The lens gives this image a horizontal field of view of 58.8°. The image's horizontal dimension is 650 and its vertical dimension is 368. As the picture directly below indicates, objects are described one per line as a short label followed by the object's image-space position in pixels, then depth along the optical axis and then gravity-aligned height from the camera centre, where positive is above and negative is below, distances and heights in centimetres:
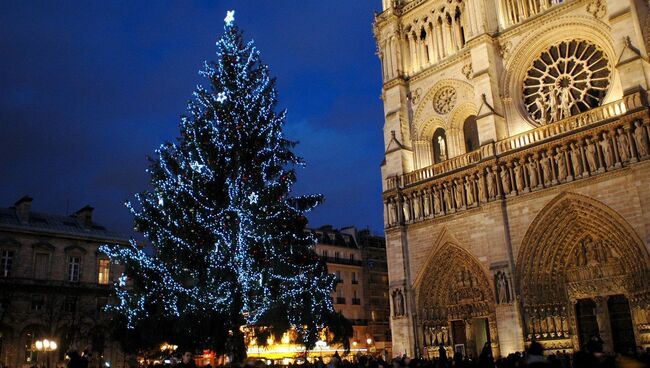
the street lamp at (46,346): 2554 +37
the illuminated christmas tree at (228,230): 1617 +331
